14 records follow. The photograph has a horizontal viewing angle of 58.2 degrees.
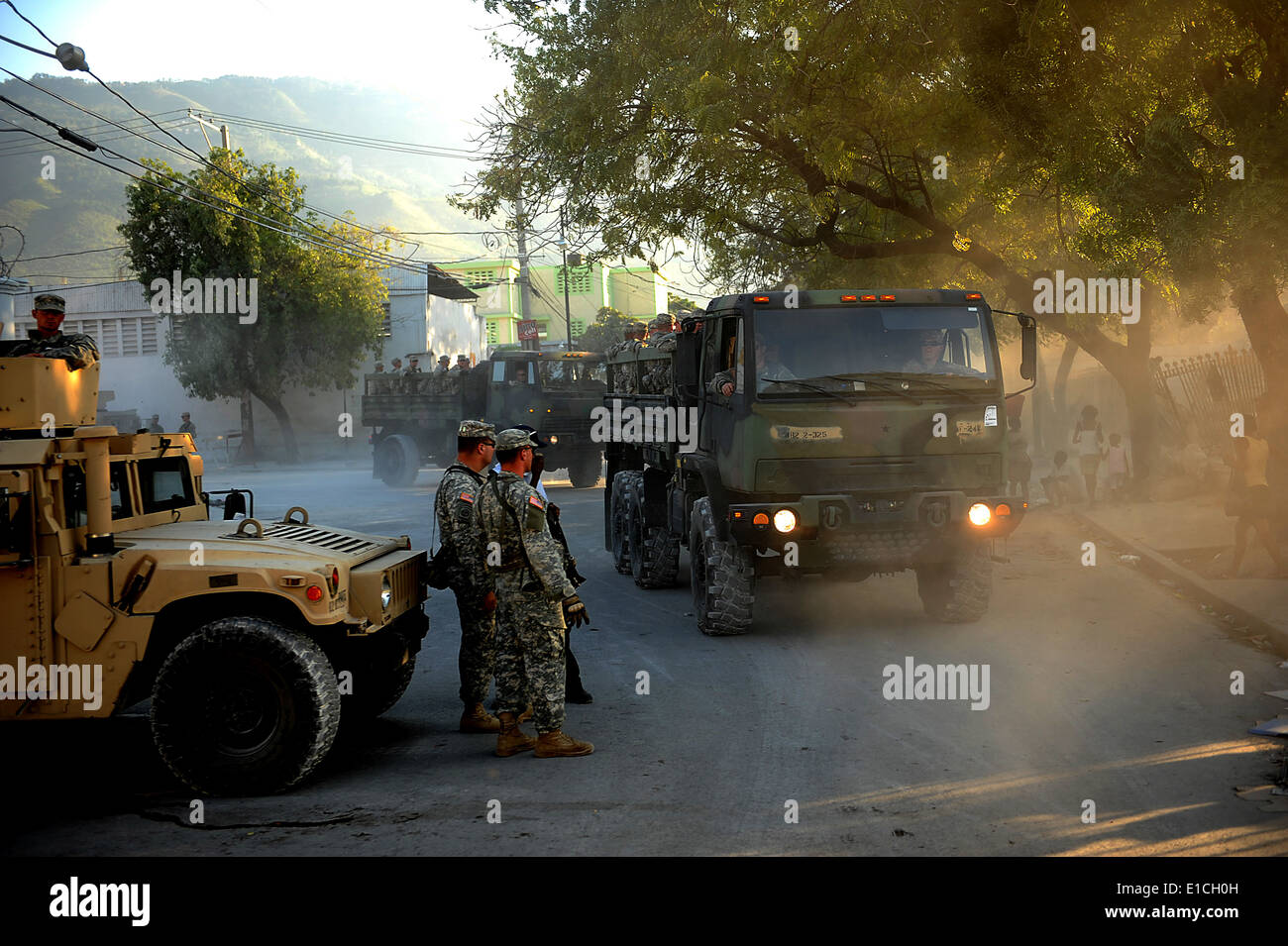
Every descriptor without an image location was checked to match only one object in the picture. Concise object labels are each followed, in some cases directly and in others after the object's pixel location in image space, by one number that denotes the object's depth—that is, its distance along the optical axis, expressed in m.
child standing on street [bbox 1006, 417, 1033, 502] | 16.72
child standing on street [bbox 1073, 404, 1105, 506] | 17.56
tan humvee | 5.33
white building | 42.06
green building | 84.56
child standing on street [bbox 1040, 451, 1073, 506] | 18.33
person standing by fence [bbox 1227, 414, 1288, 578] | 10.37
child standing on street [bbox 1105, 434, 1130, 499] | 17.66
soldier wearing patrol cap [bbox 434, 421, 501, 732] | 6.50
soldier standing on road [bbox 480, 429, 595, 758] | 5.93
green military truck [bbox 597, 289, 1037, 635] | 8.62
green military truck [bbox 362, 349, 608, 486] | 21.92
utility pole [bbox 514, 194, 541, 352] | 39.86
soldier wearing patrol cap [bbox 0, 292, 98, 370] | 6.36
